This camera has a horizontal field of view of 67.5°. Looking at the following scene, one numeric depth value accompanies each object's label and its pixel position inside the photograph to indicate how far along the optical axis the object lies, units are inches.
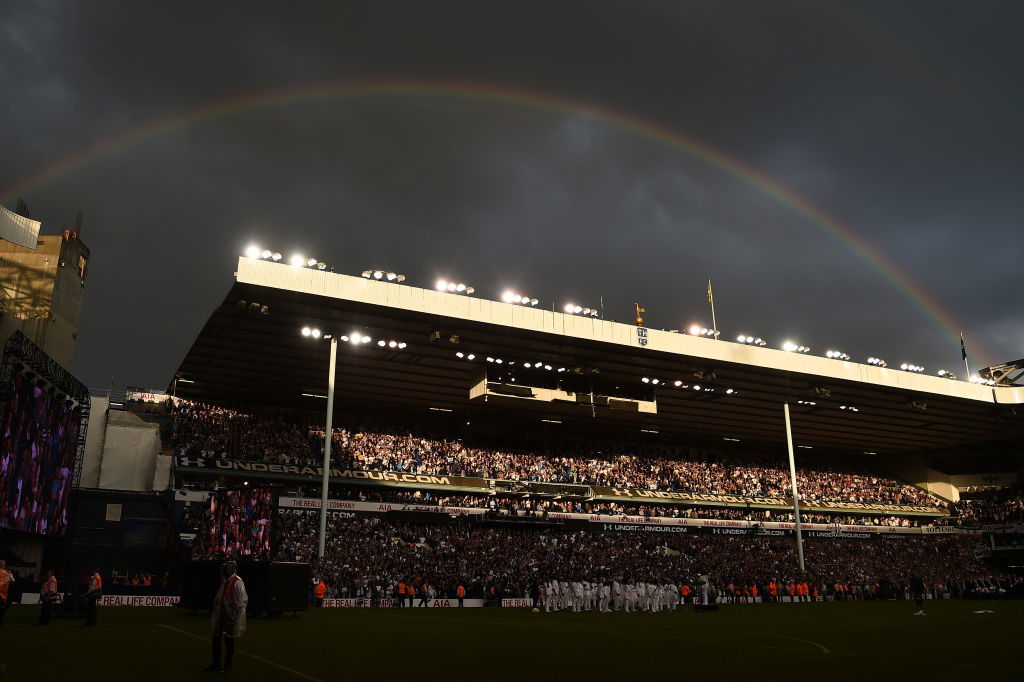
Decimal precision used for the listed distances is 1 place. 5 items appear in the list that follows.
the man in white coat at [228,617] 429.1
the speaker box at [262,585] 859.4
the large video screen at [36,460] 1107.3
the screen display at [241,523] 1169.4
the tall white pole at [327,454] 1310.3
